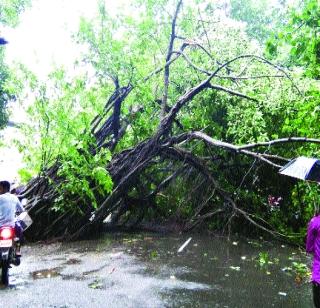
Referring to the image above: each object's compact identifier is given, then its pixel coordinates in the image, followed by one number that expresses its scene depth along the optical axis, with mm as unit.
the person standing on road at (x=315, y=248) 4280
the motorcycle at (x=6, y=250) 6288
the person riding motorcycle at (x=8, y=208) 6676
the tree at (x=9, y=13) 15914
